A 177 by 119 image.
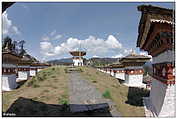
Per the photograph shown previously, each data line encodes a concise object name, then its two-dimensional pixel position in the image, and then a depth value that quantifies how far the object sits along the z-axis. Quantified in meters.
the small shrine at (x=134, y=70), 10.10
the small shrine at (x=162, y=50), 3.07
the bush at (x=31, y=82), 6.89
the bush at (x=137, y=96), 5.32
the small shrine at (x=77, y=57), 22.41
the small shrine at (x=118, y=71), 13.00
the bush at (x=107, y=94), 5.64
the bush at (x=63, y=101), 4.75
